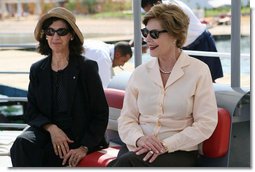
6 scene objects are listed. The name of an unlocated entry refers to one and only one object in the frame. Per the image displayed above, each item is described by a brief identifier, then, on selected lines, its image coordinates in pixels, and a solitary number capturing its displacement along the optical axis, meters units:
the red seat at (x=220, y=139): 4.23
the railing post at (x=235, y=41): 4.74
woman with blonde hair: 4.07
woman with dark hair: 4.60
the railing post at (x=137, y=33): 5.50
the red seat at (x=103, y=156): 4.46
